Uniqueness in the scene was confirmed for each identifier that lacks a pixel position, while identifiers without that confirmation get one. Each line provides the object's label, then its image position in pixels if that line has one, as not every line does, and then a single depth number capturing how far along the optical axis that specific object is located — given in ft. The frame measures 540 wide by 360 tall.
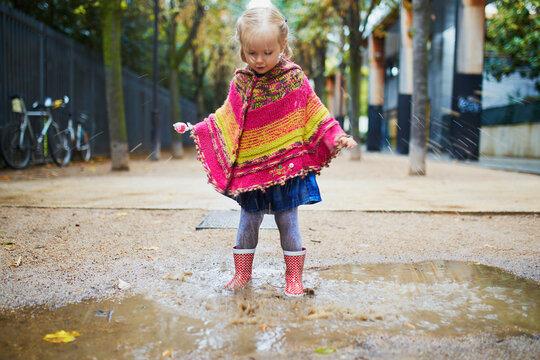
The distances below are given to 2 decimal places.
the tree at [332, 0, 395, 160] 41.80
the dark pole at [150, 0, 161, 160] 44.19
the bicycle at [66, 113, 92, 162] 36.19
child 7.64
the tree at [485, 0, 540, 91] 45.96
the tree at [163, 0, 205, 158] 45.65
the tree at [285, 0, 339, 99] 46.93
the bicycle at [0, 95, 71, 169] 26.96
